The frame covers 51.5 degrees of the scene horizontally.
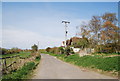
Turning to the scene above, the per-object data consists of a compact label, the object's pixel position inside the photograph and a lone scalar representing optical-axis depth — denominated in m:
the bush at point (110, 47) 28.88
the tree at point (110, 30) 27.82
